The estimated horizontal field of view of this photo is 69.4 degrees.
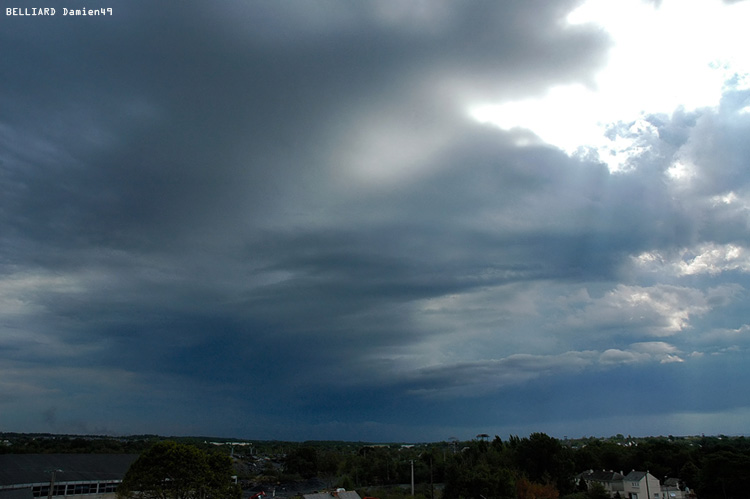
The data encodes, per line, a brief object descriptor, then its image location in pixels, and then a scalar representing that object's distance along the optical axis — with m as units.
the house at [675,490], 101.00
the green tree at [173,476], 48.22
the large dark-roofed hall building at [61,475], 66.00
